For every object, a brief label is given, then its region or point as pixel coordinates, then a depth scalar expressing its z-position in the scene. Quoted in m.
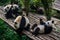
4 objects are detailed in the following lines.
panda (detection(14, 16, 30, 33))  10.11
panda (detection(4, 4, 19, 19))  12.27
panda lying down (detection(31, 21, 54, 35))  9.47
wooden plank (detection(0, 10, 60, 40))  9.14
